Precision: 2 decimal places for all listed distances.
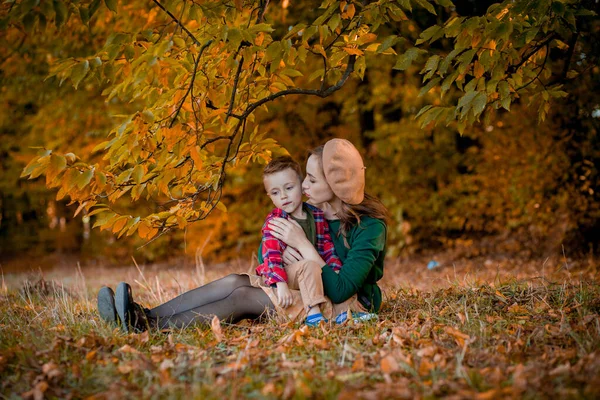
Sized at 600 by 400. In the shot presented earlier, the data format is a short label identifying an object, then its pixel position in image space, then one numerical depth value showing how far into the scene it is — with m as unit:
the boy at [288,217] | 3.17
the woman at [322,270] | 3.17
